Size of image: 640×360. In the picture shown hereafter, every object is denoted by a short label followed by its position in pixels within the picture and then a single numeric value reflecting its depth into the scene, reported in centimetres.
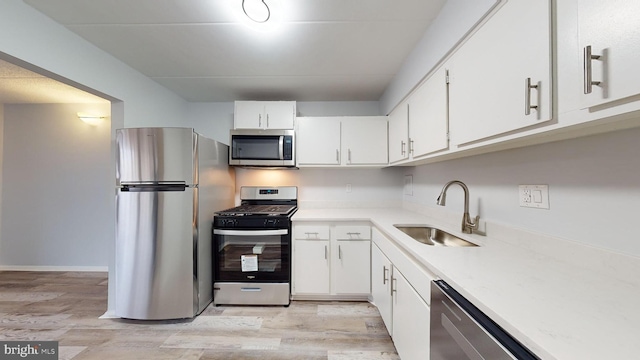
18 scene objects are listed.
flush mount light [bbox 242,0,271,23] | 139
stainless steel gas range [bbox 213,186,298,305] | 221
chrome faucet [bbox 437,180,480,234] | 145
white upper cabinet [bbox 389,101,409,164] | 202
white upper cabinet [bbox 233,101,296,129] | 264
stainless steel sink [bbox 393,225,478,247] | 162
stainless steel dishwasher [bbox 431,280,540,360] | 60
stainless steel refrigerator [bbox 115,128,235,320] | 195
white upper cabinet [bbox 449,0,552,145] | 75
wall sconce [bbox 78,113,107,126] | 302
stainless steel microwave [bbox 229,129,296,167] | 256
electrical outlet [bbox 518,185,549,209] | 104
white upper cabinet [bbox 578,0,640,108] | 52
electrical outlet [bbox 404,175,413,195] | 262
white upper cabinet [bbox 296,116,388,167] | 262
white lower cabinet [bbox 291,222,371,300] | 225
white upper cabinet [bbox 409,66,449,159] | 138
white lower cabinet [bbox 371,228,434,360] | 108
